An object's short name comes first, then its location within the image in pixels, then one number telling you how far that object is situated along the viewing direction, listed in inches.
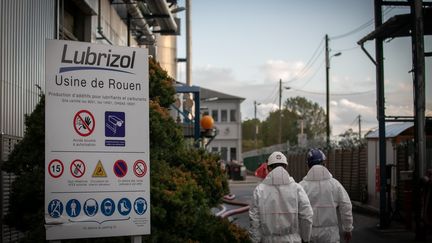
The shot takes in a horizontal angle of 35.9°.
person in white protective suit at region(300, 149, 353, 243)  309.6
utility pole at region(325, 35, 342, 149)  1806.1
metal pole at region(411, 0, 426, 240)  594.2
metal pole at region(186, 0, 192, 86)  1418.6
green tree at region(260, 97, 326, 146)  3796.8
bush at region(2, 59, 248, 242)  308.7
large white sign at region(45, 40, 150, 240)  250.5
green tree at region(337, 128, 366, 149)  1041.5
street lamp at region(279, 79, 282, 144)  3090.1
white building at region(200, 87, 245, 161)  2817.4
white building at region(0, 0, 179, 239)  375.9
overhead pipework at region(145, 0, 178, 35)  759.1
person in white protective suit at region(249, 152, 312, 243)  277.7
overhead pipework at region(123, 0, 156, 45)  729.7
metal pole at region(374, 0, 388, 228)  663.8
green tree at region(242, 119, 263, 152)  4483.3
